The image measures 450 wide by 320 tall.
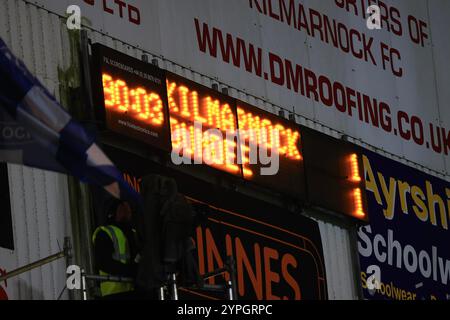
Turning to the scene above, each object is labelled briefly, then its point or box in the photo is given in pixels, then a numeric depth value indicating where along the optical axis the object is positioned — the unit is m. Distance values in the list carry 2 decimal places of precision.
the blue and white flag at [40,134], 10.86
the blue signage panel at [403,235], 19.19
